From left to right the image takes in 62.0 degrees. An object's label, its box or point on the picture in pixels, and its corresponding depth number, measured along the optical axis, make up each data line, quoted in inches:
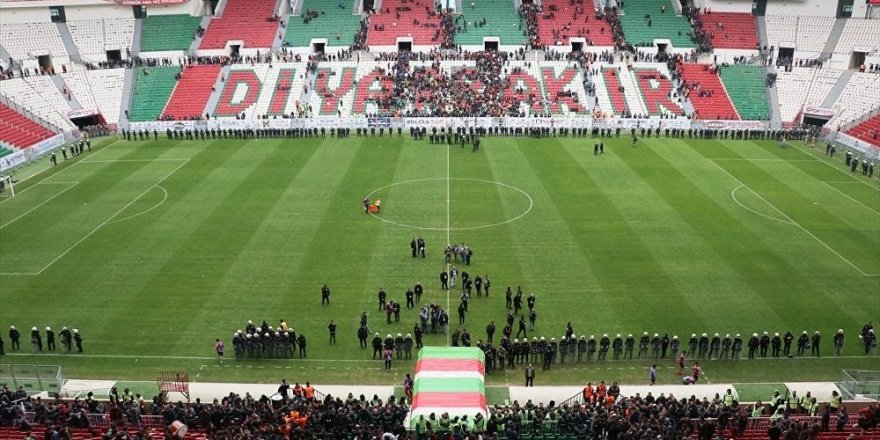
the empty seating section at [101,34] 2947.8
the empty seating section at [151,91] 2664.9
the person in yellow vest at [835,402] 835.4
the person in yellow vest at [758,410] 825.5
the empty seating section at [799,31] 2928.2
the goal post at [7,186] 1785.6
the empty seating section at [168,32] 3038.9
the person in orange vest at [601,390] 883.2
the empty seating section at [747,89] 2635.3
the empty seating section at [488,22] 3110.2
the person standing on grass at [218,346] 1025.5
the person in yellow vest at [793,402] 858.8
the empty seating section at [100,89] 2642.7
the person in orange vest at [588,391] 884.6
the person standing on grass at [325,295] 1182.9
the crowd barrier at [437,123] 2522.1
